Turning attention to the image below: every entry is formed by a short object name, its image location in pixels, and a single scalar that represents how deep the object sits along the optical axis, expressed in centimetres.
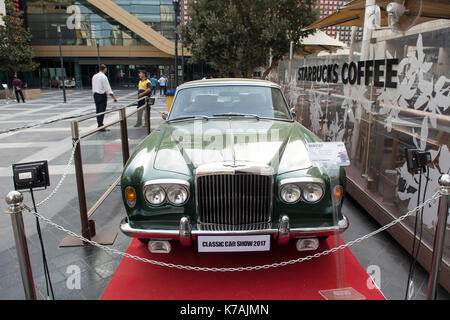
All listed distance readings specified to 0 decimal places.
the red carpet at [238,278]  293
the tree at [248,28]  1342
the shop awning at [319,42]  1409
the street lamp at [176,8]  1589
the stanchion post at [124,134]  533
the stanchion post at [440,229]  239
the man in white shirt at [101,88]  978
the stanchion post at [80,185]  357
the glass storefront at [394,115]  320
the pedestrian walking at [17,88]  2118
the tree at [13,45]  2405
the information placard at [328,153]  283
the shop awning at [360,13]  450
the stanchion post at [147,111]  736
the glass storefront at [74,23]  4047
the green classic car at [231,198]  283
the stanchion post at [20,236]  227
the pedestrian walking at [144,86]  1117
